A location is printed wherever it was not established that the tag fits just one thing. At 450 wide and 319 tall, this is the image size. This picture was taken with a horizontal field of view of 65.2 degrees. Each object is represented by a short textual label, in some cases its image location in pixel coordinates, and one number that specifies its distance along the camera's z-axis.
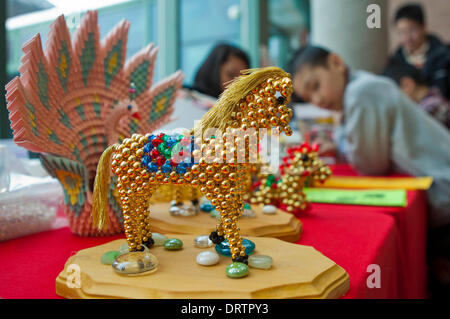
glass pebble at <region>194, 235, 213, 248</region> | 0.51
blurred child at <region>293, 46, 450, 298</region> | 1.20
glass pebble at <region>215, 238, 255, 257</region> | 0.47
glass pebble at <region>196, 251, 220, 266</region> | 0.42
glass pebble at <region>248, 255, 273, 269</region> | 0.41
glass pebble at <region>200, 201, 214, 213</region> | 0.70
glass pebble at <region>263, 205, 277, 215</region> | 0.68
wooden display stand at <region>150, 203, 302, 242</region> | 0.59
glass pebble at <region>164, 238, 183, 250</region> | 0.49
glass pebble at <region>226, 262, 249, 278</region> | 0.39
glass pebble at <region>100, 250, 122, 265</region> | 0.43
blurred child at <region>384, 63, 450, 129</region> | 1.93
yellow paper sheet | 1.11
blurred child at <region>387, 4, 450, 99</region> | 2.31
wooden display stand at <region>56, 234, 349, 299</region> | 0.35
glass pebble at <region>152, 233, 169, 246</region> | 0.52
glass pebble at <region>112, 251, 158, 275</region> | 0.39
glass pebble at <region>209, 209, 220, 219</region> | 0.65
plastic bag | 0.58
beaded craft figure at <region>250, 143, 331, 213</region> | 0.76
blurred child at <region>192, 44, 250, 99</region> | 1.50
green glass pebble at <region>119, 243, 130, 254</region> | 0.47
